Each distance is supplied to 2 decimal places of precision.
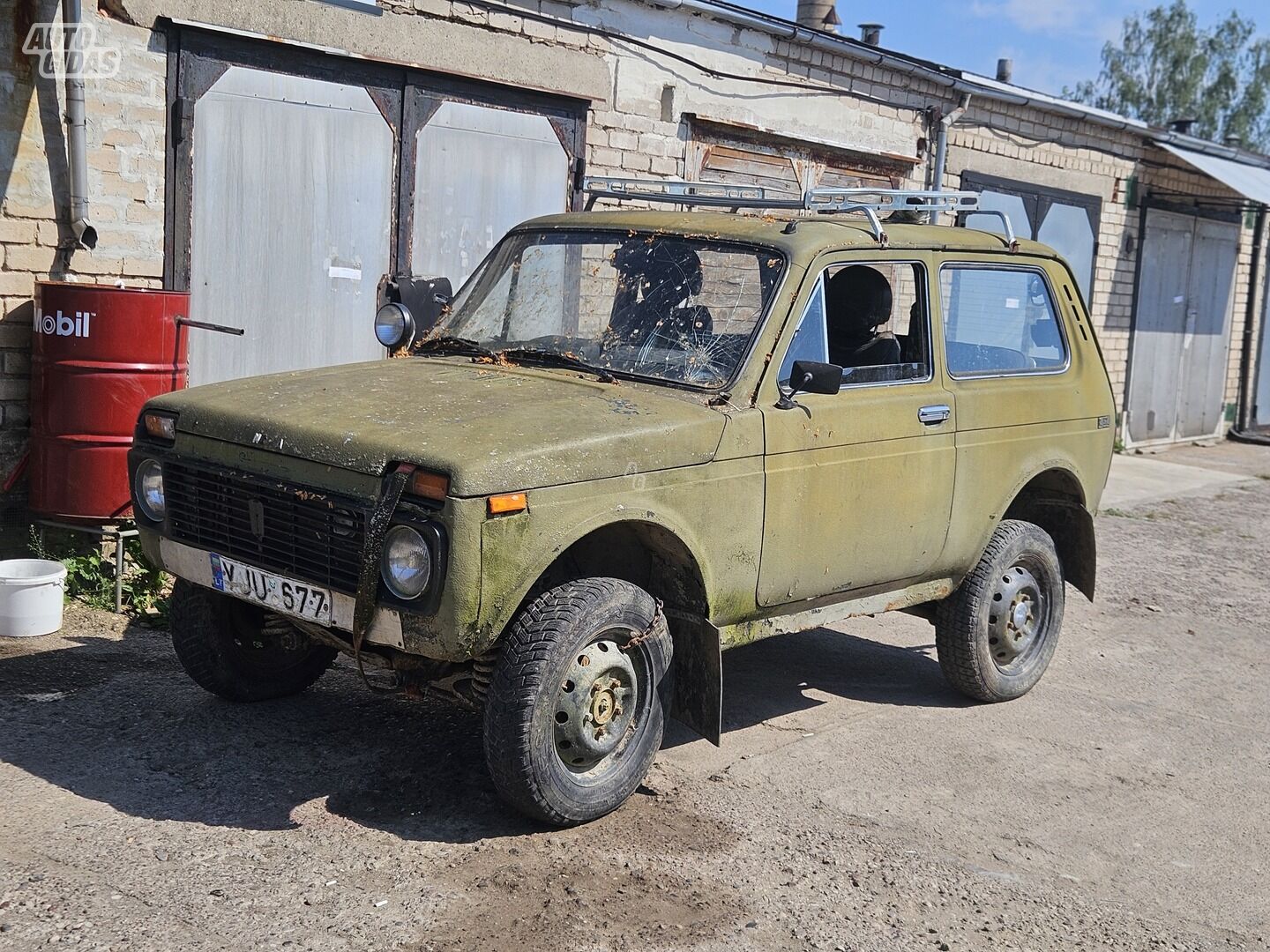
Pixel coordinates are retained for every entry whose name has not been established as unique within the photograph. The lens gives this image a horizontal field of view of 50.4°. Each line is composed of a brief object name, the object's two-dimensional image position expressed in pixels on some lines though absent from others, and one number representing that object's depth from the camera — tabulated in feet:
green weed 20.75
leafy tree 155.63
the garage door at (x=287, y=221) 23.48
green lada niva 12.89
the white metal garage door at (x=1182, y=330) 51.49
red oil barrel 19.99
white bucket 18.88
